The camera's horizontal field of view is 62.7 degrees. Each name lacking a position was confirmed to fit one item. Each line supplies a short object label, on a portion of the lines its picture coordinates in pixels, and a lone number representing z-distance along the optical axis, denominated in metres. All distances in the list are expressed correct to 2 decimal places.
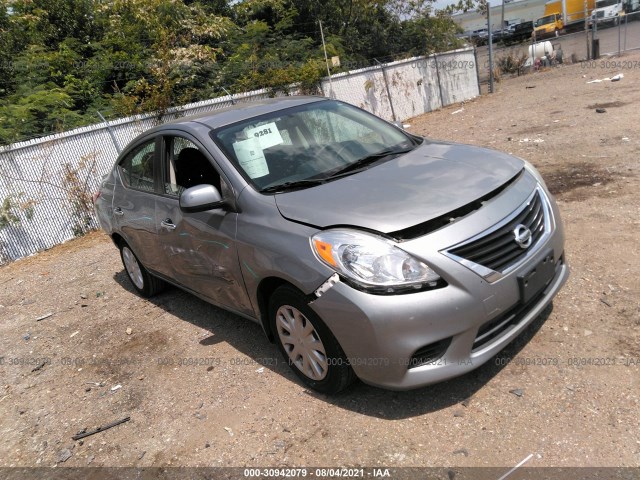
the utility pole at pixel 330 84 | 14.25
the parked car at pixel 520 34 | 36.16
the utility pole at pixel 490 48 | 18.22
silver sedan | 2.71
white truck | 37.88
